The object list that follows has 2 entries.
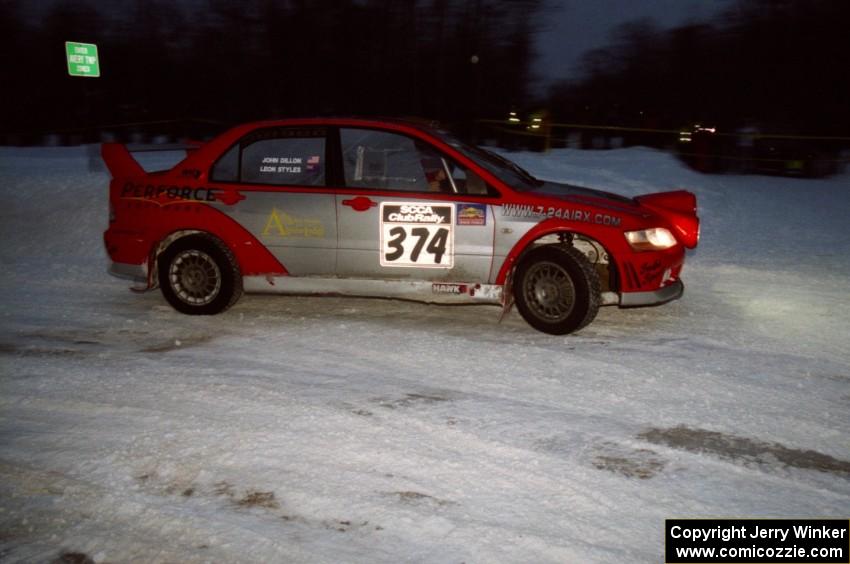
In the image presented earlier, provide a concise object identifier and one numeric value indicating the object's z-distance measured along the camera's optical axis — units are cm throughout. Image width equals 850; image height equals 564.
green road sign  2462
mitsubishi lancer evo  578
